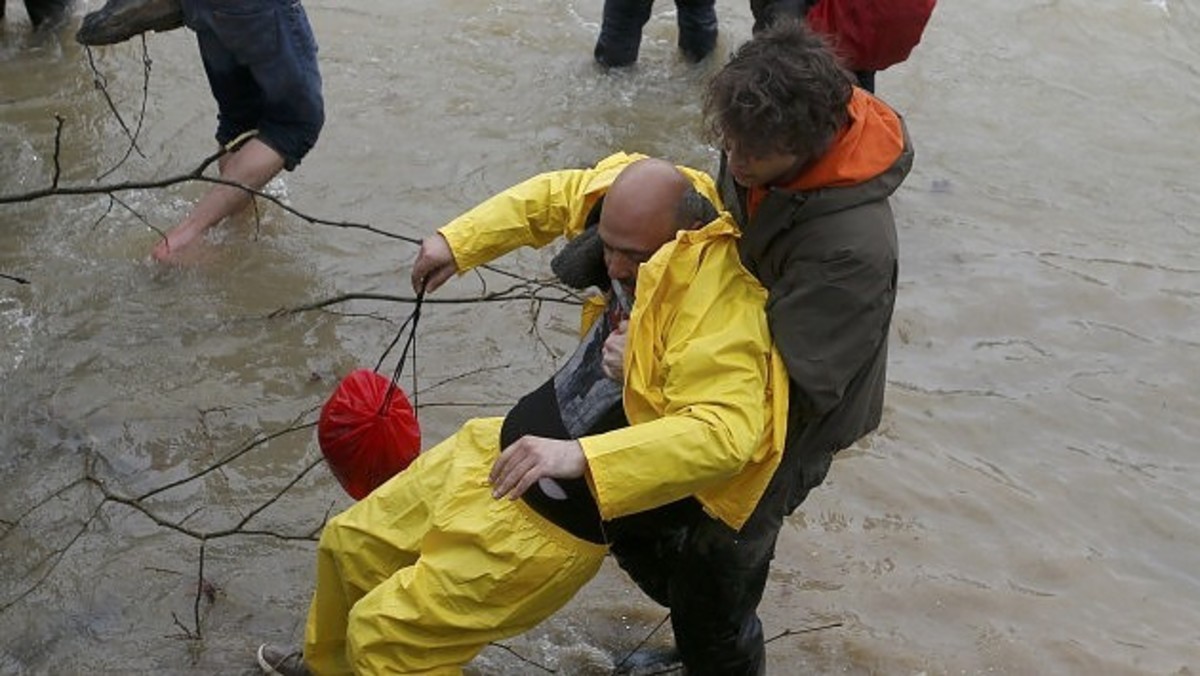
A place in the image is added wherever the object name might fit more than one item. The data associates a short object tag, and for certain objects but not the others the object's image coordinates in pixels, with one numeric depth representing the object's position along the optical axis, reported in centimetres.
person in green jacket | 279
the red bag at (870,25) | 577
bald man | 282
